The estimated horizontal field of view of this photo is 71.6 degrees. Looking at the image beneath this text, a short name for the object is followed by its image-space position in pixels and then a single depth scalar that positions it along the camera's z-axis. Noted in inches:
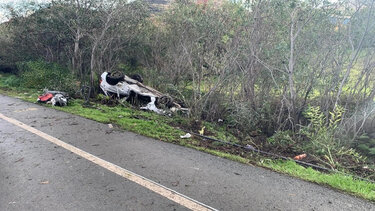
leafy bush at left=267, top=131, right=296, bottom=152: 251.8
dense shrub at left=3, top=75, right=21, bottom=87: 550.1
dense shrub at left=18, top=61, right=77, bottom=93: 450.6
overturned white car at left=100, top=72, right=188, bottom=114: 386.6
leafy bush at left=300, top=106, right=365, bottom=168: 216.7
